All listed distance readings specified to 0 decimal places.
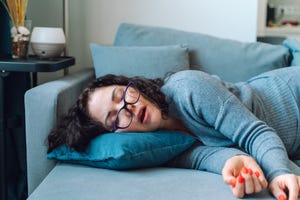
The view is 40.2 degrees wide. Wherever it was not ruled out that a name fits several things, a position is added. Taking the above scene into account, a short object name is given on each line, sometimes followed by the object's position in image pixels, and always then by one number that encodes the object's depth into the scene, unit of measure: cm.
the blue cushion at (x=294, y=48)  179
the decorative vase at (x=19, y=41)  170
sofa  105
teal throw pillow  117
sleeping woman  116
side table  156
